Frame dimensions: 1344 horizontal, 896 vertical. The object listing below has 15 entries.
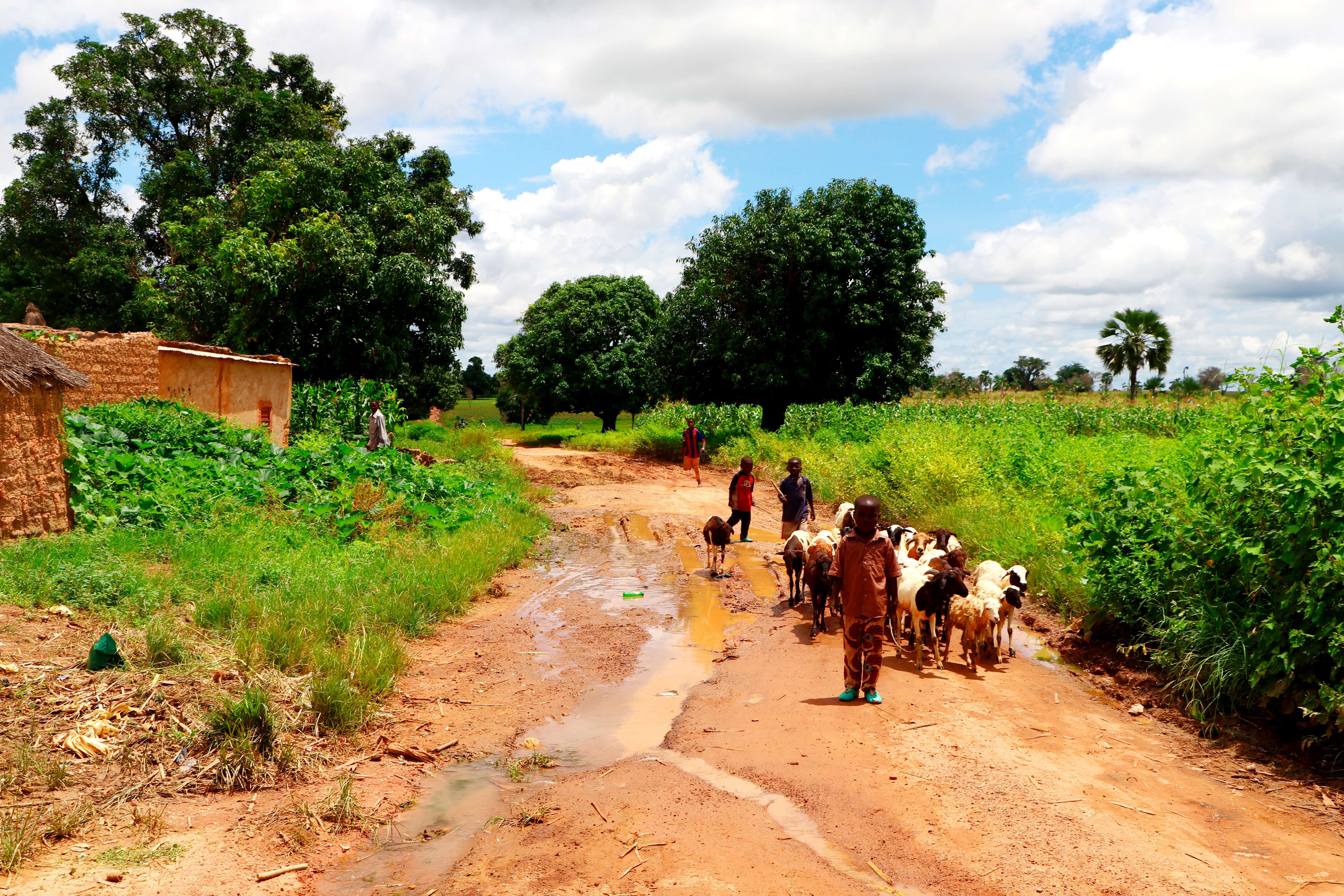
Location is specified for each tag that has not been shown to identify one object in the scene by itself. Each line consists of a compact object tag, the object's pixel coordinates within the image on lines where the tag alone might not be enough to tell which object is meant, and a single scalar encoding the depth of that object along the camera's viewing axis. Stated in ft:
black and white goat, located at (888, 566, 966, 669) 25.30
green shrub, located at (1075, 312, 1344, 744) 19.61
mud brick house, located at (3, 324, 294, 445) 50.29
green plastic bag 20.75
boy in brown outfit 22.50
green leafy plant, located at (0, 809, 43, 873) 14.01
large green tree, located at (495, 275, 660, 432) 155.12
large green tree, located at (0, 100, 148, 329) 100.48
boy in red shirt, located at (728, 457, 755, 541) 44.19
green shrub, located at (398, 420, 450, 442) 96.78
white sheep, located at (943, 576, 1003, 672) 26.25
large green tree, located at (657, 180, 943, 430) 98.27
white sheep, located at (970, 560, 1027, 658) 26.78
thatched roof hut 30.63
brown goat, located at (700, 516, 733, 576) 39.19
